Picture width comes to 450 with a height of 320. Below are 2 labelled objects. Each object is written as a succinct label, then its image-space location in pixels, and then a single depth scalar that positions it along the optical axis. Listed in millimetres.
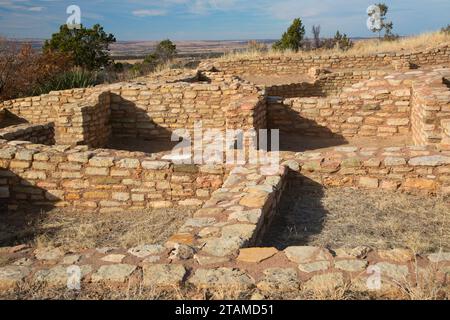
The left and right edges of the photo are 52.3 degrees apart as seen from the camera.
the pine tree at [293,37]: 24219
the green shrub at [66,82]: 13587
